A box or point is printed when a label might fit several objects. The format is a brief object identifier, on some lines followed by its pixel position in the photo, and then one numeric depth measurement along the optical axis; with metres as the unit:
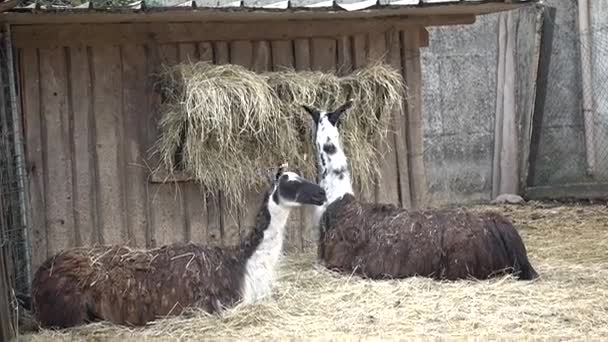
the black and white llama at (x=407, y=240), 7.95
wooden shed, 8.38
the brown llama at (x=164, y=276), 6.93
